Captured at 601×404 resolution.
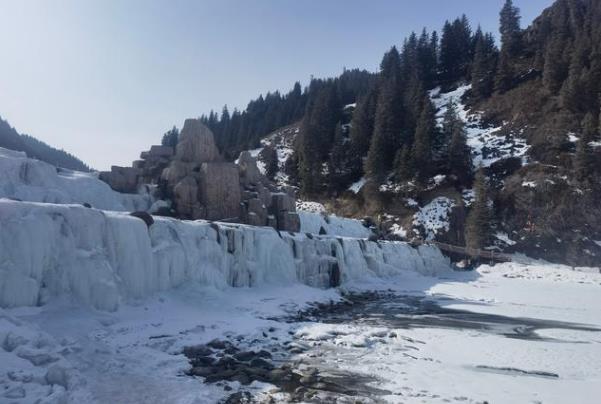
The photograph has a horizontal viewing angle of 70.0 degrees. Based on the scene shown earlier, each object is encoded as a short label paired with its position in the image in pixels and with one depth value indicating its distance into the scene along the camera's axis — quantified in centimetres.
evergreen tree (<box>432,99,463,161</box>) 5191
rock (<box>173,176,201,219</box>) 2688
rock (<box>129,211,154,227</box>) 1599
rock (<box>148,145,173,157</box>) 3173
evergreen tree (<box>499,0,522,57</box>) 6888
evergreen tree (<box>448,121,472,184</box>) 4809
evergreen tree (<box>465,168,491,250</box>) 4016
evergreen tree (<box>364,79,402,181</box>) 5159
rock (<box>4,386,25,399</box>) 713
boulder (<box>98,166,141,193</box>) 2742
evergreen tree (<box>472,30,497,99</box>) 6305
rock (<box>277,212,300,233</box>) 3200
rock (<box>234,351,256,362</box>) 1084
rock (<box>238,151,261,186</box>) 3334
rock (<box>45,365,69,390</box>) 796
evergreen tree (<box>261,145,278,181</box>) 6619
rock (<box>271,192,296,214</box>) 3256
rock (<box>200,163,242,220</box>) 2786
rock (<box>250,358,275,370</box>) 1025
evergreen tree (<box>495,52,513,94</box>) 6078
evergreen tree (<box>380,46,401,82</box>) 7106
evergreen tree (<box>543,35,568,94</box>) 5297
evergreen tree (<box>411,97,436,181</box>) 4906
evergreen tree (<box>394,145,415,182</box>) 4934
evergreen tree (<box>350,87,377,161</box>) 5850
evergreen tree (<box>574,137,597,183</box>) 3894
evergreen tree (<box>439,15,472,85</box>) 7731
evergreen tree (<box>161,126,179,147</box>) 9812
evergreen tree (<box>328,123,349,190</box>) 5588
